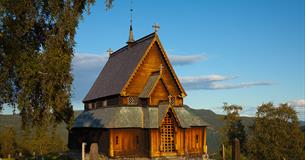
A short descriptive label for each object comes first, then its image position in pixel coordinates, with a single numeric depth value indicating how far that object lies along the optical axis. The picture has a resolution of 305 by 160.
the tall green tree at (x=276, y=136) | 66.00
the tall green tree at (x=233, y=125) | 75.81
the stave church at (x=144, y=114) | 35.19
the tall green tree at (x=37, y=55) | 20.44
